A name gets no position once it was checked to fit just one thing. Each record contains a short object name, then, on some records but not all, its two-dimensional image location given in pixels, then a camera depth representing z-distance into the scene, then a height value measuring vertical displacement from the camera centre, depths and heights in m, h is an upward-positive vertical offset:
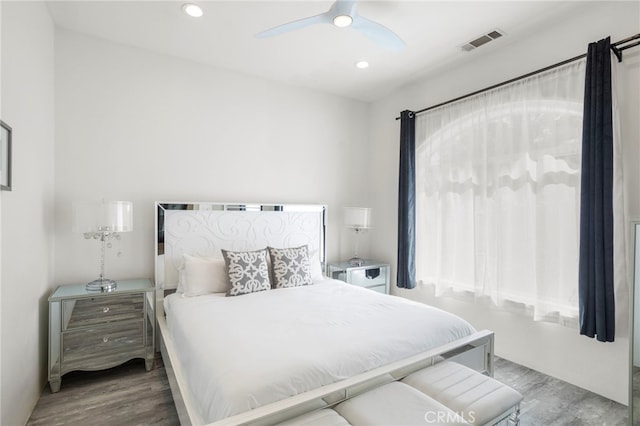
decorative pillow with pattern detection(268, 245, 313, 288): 3.01 -0.54
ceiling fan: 1.95 +1.23
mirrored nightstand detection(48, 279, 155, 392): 2.34 -0.91
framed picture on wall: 1.66 +0.29
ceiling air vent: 2.72 +1.53
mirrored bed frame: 1.45 -0.41
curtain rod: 2.14 +1.16
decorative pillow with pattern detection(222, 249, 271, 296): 2.74 -0.54
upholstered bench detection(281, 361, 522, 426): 1.35 -0.89
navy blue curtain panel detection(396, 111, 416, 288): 3.75 +0.07
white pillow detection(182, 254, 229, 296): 2.77 -0.58
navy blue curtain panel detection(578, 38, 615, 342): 2.18 +0.06
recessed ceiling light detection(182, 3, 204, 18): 2.38 +1.54
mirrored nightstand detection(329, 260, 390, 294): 3.81 -0.77
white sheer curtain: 2.49 +0.16
